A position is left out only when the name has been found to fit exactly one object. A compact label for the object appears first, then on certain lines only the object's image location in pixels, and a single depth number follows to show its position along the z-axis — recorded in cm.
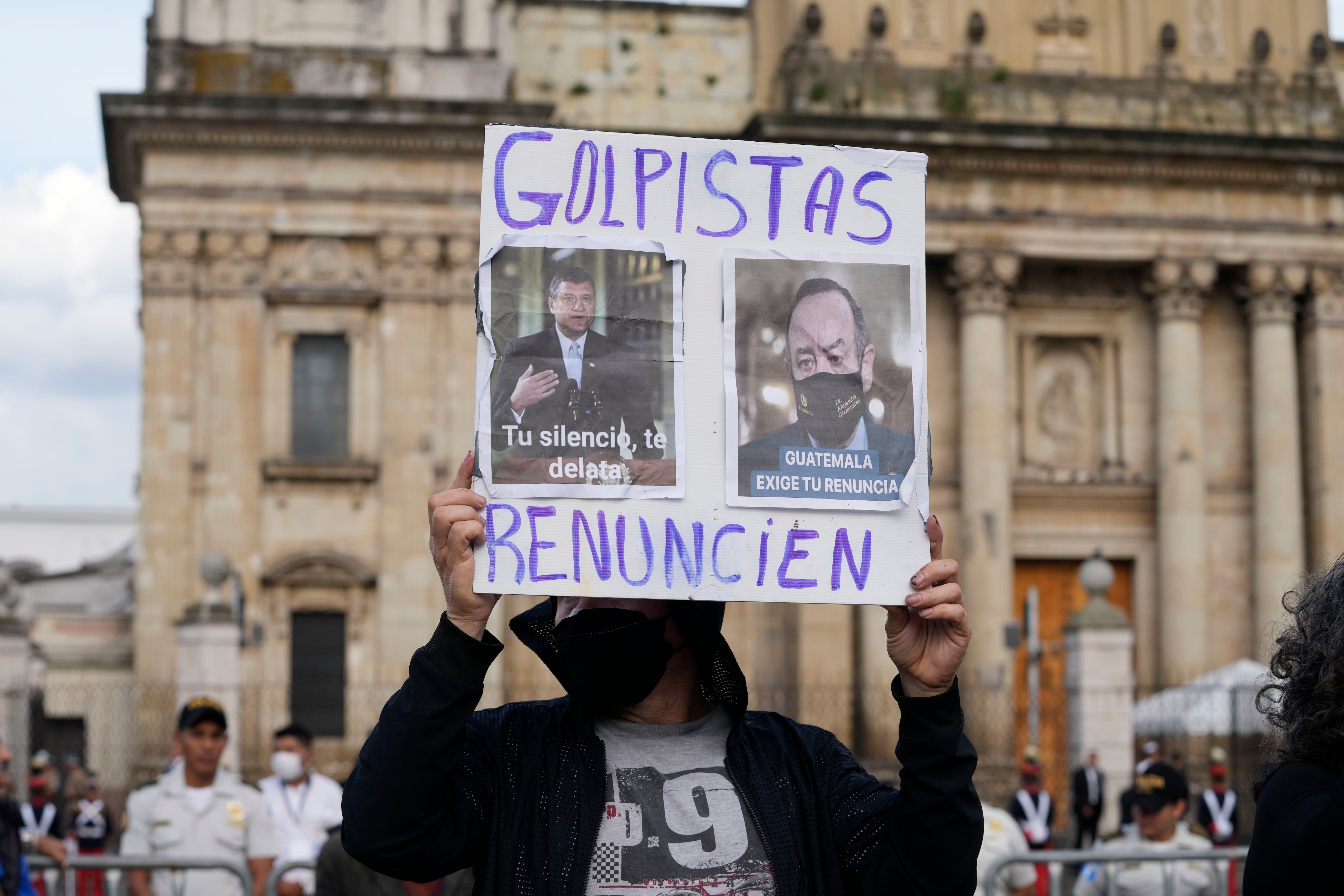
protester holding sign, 317
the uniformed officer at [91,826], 1648
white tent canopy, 2305
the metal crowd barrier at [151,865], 873
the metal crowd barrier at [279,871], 916
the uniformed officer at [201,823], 912
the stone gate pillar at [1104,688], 2127
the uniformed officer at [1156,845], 913
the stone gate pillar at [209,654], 2164
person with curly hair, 305
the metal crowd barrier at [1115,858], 887
